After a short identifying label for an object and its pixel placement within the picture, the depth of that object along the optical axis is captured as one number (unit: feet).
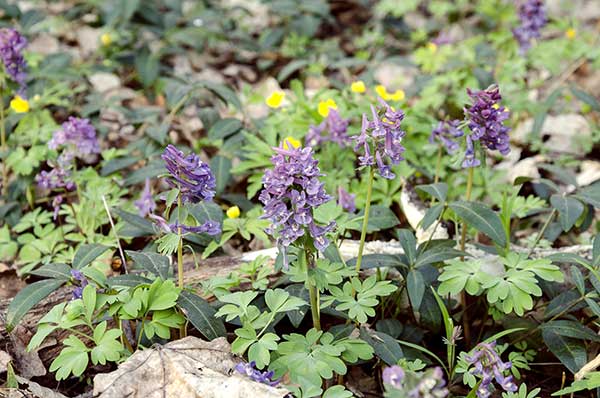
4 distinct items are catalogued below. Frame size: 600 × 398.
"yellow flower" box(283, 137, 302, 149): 11.42
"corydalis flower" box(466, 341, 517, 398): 6.51
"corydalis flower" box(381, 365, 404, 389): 5.43
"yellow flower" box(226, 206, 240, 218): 10.20
